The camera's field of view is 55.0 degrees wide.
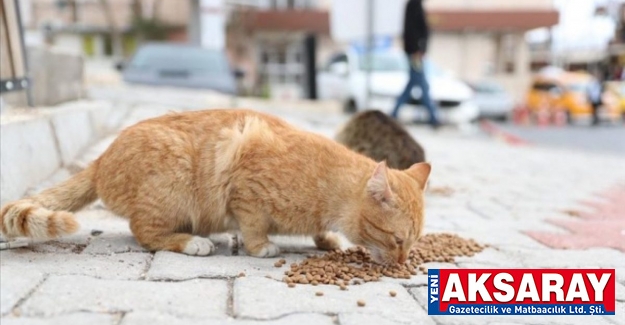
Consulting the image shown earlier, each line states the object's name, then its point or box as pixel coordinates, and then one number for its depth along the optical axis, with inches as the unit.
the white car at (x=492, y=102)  958.4
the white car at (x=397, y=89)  556.1
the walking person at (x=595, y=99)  951.0
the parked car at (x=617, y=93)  1016.2
